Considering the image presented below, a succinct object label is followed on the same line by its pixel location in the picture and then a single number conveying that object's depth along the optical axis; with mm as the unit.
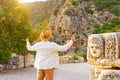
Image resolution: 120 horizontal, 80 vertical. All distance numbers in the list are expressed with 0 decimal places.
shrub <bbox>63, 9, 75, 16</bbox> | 28580
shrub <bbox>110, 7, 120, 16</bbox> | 31322
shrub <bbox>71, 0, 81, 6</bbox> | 30117
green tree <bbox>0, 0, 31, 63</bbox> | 13196
